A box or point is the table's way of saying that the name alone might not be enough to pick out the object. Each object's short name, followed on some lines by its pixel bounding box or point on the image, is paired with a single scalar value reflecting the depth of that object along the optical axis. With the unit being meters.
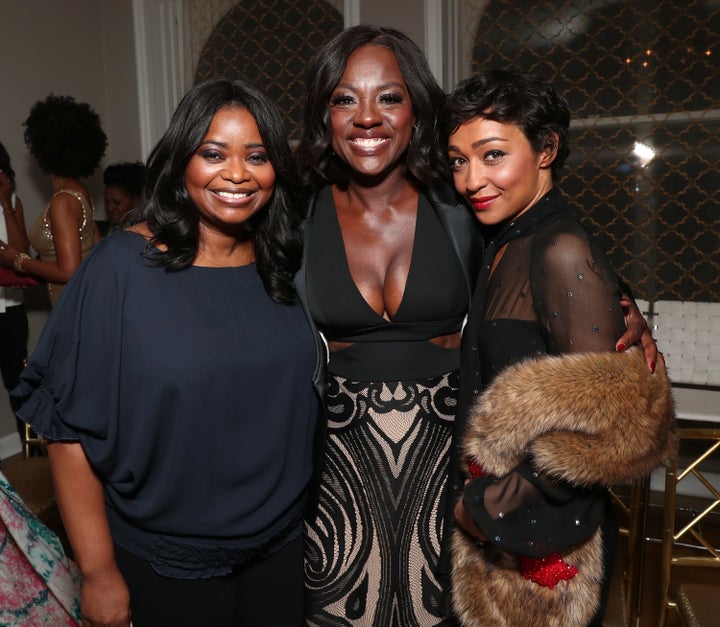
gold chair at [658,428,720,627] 1.76
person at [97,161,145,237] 4.09
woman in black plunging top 1.64
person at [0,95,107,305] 3.56
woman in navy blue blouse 1.34
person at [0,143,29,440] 3.83
